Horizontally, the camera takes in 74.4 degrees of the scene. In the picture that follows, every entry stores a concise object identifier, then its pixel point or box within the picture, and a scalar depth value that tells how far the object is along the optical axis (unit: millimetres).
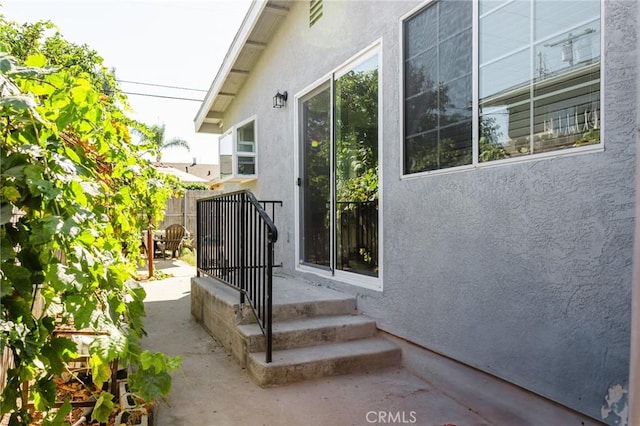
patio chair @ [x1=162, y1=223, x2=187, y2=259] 10883
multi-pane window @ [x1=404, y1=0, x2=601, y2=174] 2203
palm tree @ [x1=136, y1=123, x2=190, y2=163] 23691
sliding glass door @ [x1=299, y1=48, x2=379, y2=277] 3973
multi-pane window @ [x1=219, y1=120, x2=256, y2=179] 6926
